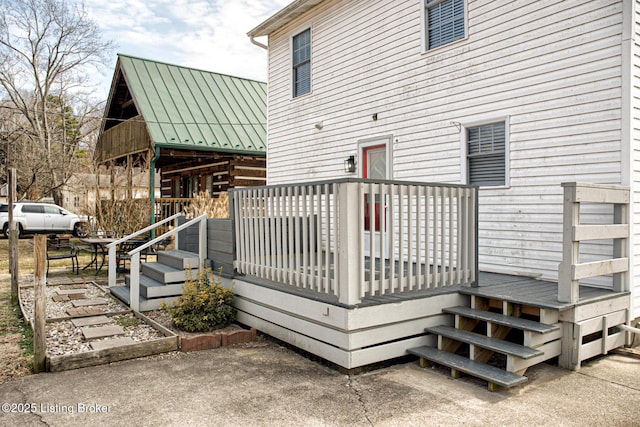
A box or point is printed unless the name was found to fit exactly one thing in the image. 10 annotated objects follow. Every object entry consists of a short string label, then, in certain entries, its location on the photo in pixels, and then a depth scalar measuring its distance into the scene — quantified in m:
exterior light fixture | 8.58
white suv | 18.89
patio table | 9.46
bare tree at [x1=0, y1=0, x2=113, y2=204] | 23.58
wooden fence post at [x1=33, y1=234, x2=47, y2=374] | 4.29
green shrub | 5.58
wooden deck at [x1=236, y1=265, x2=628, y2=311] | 4.52
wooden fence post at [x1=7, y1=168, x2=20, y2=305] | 7.28
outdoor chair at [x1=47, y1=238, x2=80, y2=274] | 13.30
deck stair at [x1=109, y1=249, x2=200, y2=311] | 6.68
